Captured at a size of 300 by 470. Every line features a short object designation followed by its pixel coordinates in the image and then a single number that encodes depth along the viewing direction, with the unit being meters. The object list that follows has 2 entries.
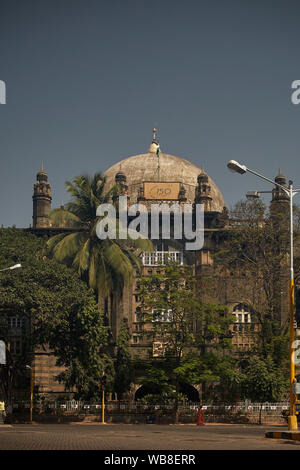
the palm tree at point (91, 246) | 47.09
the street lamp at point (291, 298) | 23.42
